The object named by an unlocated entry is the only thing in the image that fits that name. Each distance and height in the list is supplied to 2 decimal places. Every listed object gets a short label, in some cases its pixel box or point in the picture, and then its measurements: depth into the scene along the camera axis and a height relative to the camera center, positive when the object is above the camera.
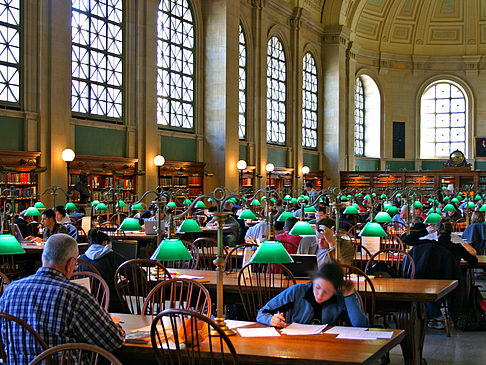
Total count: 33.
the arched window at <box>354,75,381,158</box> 30.78 +2.98
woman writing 4.08 -0.84
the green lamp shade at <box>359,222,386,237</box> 6.10 -0.49
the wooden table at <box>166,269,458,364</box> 5.19 -1.02
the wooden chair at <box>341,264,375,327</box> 4.71 -0.91
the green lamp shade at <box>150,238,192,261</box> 4.11 -0.47
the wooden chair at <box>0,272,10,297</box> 4.50 -0.76
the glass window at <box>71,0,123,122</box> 14.41 +2.84
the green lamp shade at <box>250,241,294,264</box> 3.74 -0.44
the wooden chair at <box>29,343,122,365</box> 2.68 -0.74
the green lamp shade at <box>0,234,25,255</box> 4.25 -0.44
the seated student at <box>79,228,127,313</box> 5.96 -0.73
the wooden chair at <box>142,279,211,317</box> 4.20 -0.92
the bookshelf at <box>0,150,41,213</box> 12.05 +0.10
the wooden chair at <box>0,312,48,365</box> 3.17 -0.84
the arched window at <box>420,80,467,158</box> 31.45 +3.02
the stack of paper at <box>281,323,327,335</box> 3.85 -0.92
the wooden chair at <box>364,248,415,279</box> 6.26 -0.92
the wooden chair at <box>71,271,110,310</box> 4.47 -0.85
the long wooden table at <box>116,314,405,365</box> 3.29 -0.93
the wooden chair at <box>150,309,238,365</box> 3.16 -0.91
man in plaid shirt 3.32 -0.68
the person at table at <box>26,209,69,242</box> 8.81 -0.63
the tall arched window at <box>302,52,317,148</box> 25.73 +3.20
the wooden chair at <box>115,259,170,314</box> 5.39 -0.89
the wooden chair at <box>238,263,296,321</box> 5.20 -0.92
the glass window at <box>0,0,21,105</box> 12.48 +2.53
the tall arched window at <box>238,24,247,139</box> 20.86 +3.08
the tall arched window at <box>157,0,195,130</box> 17.36 +3.25
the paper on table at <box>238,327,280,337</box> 3.81 -0.93
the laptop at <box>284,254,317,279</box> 5.94 -0.81
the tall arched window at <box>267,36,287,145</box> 22.92 +3.25
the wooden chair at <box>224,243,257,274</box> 6.68 -0.94
